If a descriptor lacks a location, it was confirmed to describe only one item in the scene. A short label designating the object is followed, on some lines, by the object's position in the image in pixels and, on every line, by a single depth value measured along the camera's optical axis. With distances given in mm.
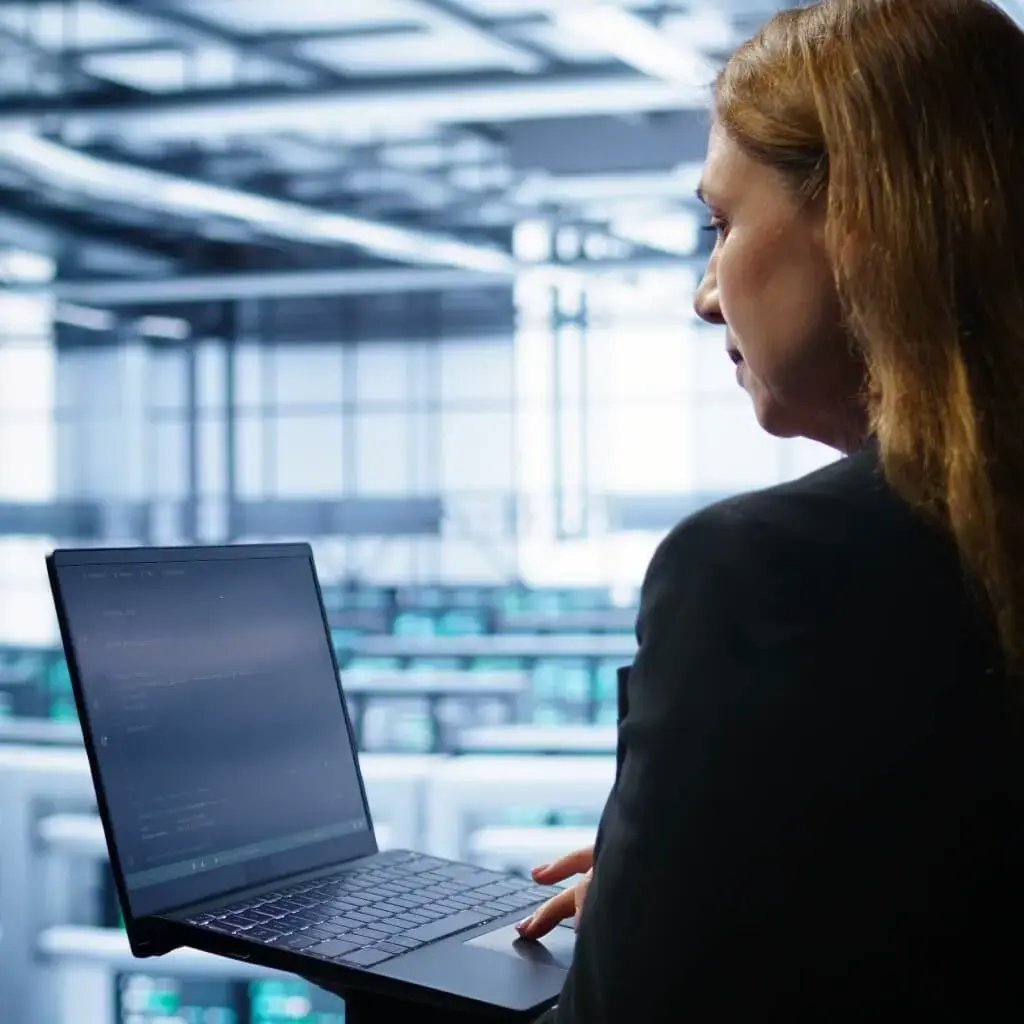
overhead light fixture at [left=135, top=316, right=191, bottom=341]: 17062
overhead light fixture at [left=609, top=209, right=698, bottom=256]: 12211
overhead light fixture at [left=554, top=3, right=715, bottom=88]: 3969
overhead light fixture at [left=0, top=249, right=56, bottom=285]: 13633
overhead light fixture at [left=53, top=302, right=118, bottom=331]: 16656
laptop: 1071
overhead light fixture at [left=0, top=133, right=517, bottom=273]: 5820
